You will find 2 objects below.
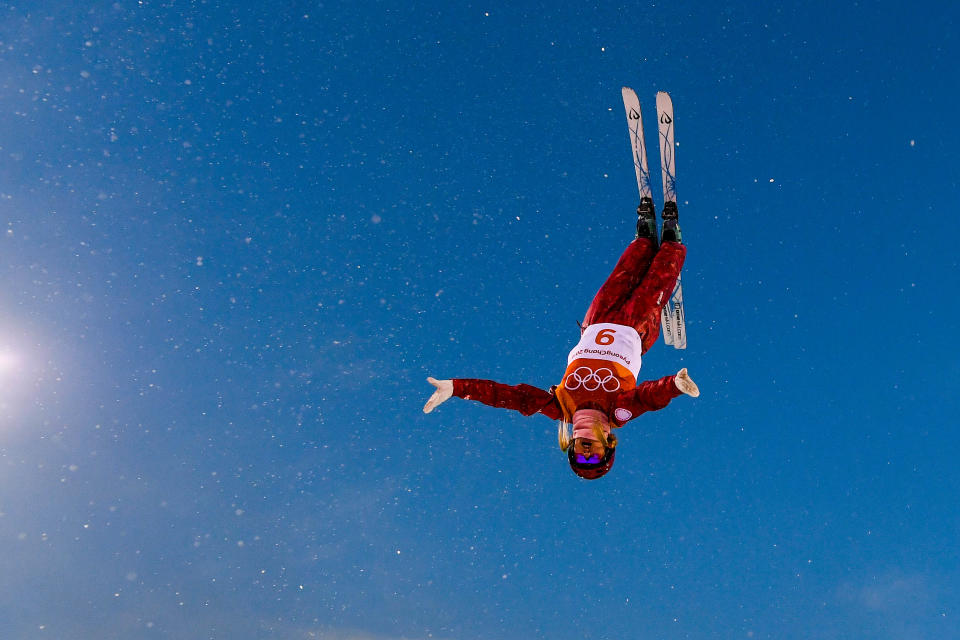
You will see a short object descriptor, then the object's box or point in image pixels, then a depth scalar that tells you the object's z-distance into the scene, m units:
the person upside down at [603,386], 8.34
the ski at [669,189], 11.23
